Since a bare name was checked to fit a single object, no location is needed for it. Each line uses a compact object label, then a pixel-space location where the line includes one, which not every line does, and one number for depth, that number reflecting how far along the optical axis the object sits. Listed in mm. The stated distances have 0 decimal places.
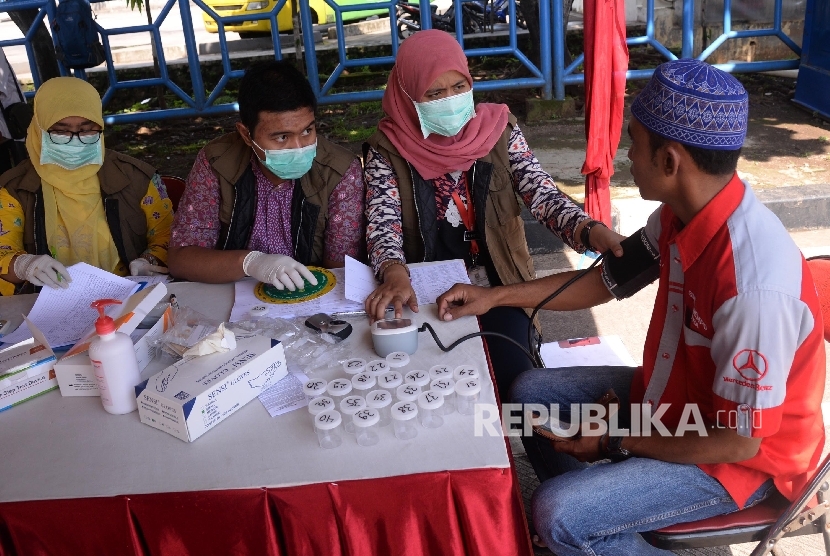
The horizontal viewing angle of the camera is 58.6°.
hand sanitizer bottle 1494
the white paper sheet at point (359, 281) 2023
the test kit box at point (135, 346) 1613
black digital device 1802
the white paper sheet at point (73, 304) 1905
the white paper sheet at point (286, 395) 1538
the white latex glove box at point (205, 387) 1438
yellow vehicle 10789
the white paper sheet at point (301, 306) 1962
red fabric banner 3291
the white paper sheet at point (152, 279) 2171
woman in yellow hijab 2477
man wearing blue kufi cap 1371
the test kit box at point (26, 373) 1609
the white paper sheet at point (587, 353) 3014
